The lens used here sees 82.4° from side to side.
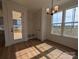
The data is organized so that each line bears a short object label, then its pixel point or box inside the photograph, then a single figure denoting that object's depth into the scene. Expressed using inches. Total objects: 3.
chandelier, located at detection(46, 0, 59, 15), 77.6
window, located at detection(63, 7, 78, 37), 107.1
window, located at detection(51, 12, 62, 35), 131.3
